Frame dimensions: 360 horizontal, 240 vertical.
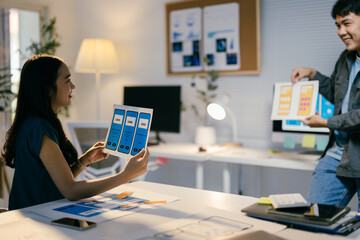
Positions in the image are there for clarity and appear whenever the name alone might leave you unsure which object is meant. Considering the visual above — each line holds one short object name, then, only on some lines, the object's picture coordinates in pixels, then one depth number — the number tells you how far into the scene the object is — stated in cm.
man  209
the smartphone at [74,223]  127
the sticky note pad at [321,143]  286
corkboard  332
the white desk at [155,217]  123
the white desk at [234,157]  274
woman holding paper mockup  158
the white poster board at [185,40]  365
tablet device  124
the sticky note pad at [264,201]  147
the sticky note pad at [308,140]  289
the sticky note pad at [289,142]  300
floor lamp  393
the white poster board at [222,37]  345
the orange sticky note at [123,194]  167
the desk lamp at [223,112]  198
